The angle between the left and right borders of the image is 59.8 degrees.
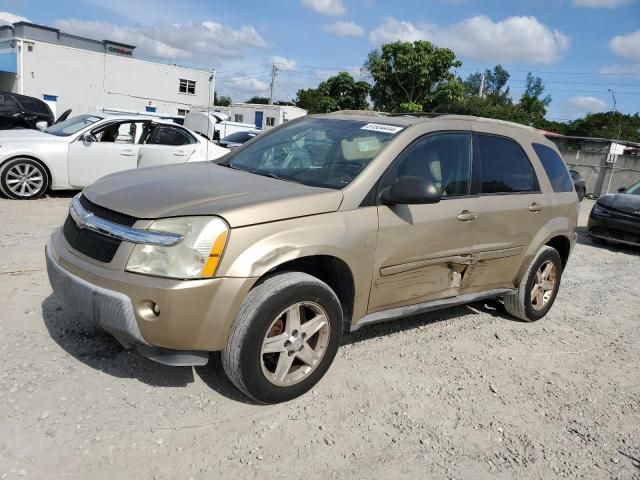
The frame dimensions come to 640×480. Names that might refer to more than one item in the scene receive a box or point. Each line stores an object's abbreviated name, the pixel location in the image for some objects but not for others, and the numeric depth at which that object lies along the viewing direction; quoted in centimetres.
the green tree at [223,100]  8348
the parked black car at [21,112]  1367
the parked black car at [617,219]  970
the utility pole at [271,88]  6569
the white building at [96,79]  3988
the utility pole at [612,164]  2020
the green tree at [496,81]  9106
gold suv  287
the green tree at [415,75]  3741
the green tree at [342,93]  4609
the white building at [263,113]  3906
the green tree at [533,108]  5984
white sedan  845
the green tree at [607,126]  5631
